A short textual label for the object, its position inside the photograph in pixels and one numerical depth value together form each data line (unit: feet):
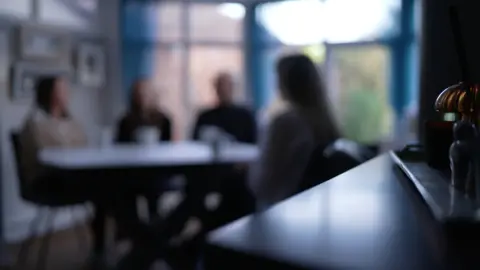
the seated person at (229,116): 14.80
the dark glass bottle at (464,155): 3.37
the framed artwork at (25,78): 16.35
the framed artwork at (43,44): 16.67
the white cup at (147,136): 13.38
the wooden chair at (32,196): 11.92
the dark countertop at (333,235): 2.23
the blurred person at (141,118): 15.02
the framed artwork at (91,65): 18.80
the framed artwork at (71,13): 17.63
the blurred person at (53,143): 11.63
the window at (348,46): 19.58
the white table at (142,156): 10.48
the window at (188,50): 20.76
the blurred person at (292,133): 8.86
